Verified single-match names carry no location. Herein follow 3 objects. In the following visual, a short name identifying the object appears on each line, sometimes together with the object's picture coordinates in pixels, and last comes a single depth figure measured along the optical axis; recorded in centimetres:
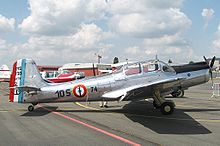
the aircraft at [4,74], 4163
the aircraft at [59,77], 2431
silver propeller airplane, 1133
